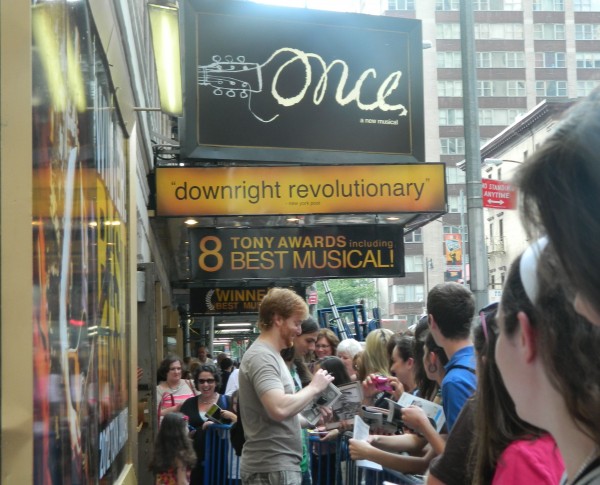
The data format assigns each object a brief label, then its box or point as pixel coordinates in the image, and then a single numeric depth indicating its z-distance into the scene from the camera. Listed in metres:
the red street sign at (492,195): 12.94
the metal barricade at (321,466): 6.28
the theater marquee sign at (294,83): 9.45
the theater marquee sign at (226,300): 15.82
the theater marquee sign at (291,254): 10.58
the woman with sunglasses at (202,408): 9.76
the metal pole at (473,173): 10.93
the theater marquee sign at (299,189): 9.57
